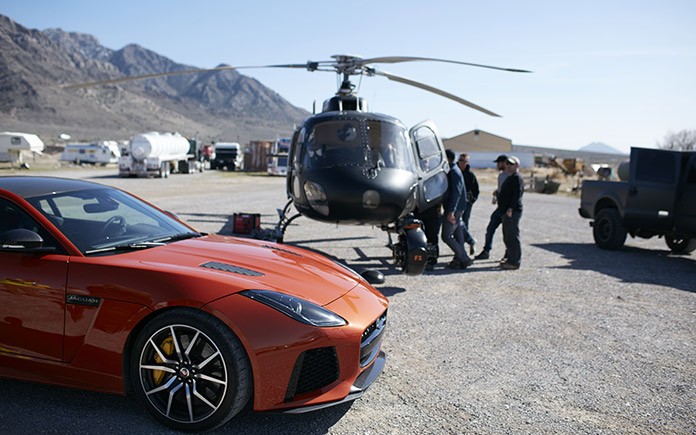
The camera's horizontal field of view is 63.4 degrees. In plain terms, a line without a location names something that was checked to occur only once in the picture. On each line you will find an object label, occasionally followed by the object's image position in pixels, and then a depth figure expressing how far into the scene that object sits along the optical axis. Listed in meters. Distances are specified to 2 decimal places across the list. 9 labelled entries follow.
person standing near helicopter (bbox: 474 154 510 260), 10.16
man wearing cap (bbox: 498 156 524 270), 9.05
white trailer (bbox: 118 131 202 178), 34.78
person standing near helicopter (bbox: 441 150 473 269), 9.13
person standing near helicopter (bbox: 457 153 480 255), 10.61
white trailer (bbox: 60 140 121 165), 51.34
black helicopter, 7.66
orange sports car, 3.28
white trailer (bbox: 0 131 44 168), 44.09
